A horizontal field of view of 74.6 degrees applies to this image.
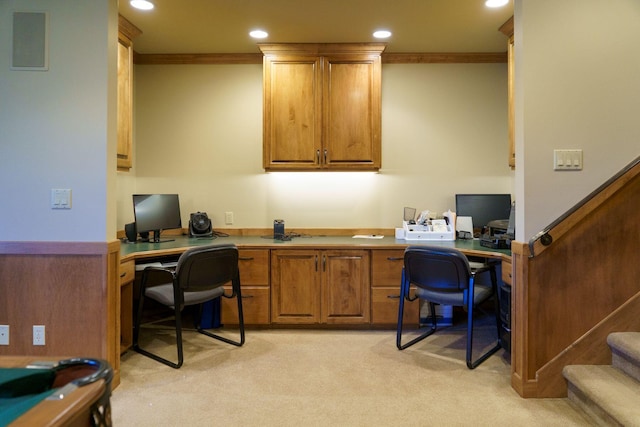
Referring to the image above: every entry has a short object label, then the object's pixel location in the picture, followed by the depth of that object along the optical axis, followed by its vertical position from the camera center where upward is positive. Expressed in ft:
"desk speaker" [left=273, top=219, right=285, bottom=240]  12.61 -0.49
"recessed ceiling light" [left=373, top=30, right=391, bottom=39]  11.39 +4.89
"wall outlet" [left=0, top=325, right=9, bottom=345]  7.80 -2.22
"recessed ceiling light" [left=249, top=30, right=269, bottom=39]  11.43 +4.91
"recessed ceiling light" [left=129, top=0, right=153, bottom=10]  9.71 +4.89
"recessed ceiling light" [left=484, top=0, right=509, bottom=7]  9.58 +4.81
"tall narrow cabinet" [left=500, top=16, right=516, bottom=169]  10.96 +3.49
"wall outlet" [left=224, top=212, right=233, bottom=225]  13.38 -0.15
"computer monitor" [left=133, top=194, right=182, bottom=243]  11.22 -0.01
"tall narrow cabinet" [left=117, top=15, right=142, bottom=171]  10.81 +3.20
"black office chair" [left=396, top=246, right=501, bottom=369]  8.92 -1.53
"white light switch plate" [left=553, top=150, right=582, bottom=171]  7.70 +0.96
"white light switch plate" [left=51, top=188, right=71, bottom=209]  7.77 +0.29
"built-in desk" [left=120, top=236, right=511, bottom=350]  11.28 -1.91
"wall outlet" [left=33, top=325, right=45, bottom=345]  7.82 -2.26
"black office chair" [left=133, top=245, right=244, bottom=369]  8.96 -1.56
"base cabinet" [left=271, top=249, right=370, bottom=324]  11.28 -1.93
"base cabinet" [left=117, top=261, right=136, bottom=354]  9.54 -2.30
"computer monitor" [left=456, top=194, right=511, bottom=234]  12.66 +0.15
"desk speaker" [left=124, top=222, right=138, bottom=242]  11.38 -0.53
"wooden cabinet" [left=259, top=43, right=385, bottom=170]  12.20 +3.14
